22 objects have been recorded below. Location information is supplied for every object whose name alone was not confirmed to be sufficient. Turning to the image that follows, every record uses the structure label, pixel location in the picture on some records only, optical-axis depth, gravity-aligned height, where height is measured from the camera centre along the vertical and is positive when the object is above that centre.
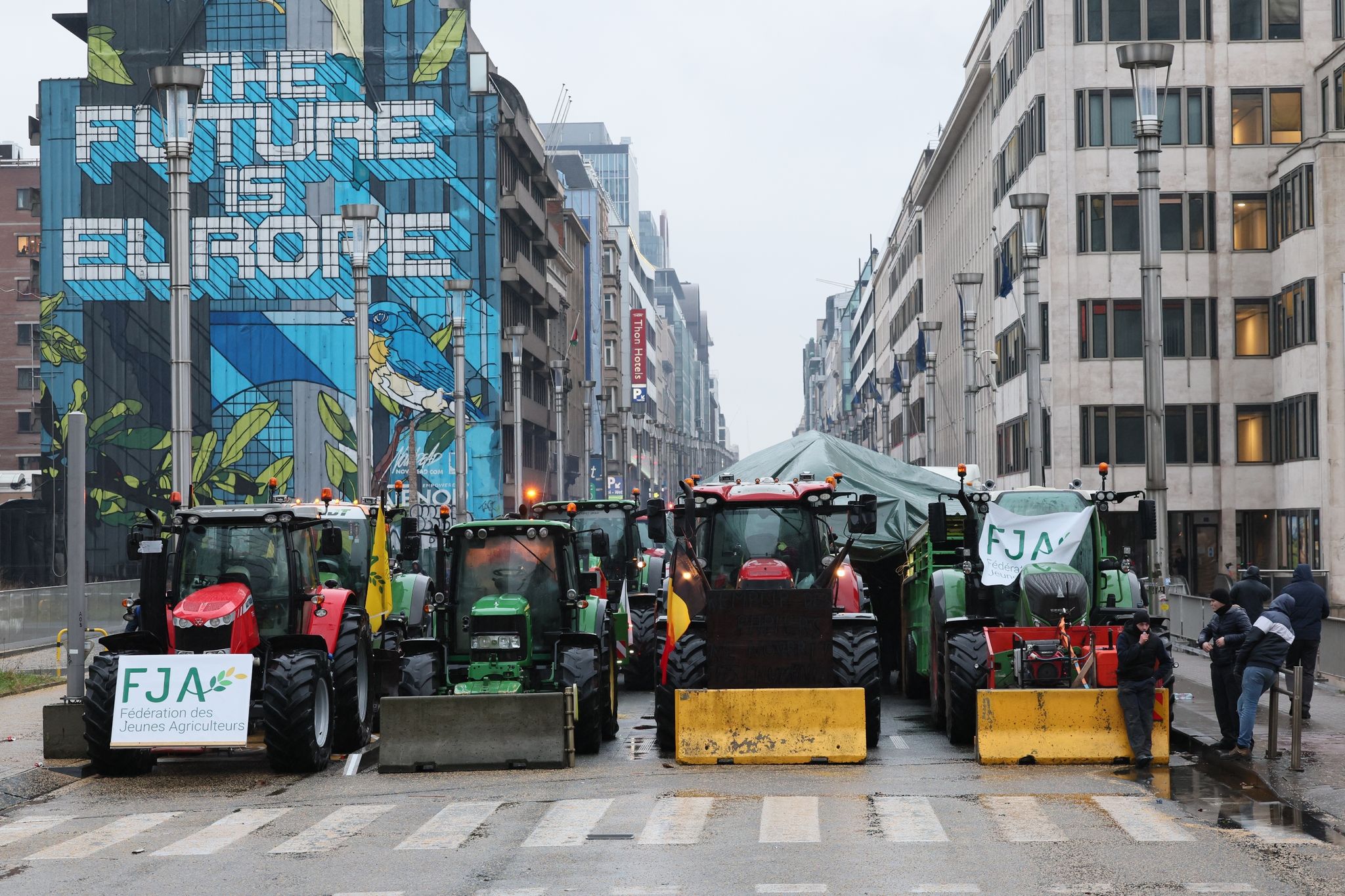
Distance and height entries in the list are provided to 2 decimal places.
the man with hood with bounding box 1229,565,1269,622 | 20.81 -0.92
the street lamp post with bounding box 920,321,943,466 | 63.00 +4.07
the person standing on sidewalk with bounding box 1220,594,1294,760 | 16.67 -1.36
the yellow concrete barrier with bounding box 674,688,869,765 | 16.95 -1.95
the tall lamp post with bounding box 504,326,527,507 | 63.62 +5.42
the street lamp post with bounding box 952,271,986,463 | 48.38 +4.26
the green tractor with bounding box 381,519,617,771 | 16.81 -1.30
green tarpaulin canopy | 27.23 +0.68
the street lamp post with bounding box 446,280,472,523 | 50.28 +3.78
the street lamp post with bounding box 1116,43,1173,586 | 26.47 +3.81
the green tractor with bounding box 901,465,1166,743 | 17.48 -1.01
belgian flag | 18.33 -0.78
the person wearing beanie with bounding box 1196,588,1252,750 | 17.27 -1.36
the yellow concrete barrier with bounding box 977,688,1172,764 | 16.59 -1.94
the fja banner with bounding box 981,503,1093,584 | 18.92 -0.26
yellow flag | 21.19 -0.72
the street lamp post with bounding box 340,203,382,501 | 37.53 +3.94
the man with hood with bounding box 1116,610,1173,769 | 16.17 -1.47
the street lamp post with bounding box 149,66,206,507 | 23.81 +4.01
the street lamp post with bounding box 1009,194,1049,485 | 35.88 +4.24
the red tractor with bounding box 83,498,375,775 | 16.56 -0.96
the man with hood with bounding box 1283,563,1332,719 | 19.83 -1.07
